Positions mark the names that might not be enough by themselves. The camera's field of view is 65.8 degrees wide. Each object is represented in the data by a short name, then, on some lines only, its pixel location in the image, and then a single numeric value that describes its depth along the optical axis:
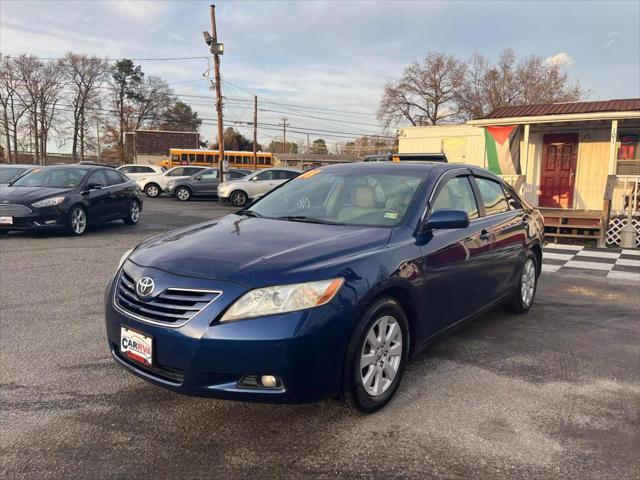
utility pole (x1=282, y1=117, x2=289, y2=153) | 77.62
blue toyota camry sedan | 2.49
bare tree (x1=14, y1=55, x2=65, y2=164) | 54.75
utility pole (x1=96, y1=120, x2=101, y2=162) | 65.03
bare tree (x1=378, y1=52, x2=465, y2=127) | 53.38
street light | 21.60
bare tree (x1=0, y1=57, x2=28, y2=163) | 53.97
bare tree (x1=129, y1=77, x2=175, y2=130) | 68.19
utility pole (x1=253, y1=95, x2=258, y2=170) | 44.81
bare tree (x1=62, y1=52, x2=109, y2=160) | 56.75
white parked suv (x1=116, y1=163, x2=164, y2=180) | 23.48
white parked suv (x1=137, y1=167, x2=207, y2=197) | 22.81
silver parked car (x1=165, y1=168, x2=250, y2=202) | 21.56
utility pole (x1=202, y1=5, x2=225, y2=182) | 21.59
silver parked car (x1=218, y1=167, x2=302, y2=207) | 18.98
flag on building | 13.34
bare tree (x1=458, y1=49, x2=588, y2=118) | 47.25
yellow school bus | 42.28
